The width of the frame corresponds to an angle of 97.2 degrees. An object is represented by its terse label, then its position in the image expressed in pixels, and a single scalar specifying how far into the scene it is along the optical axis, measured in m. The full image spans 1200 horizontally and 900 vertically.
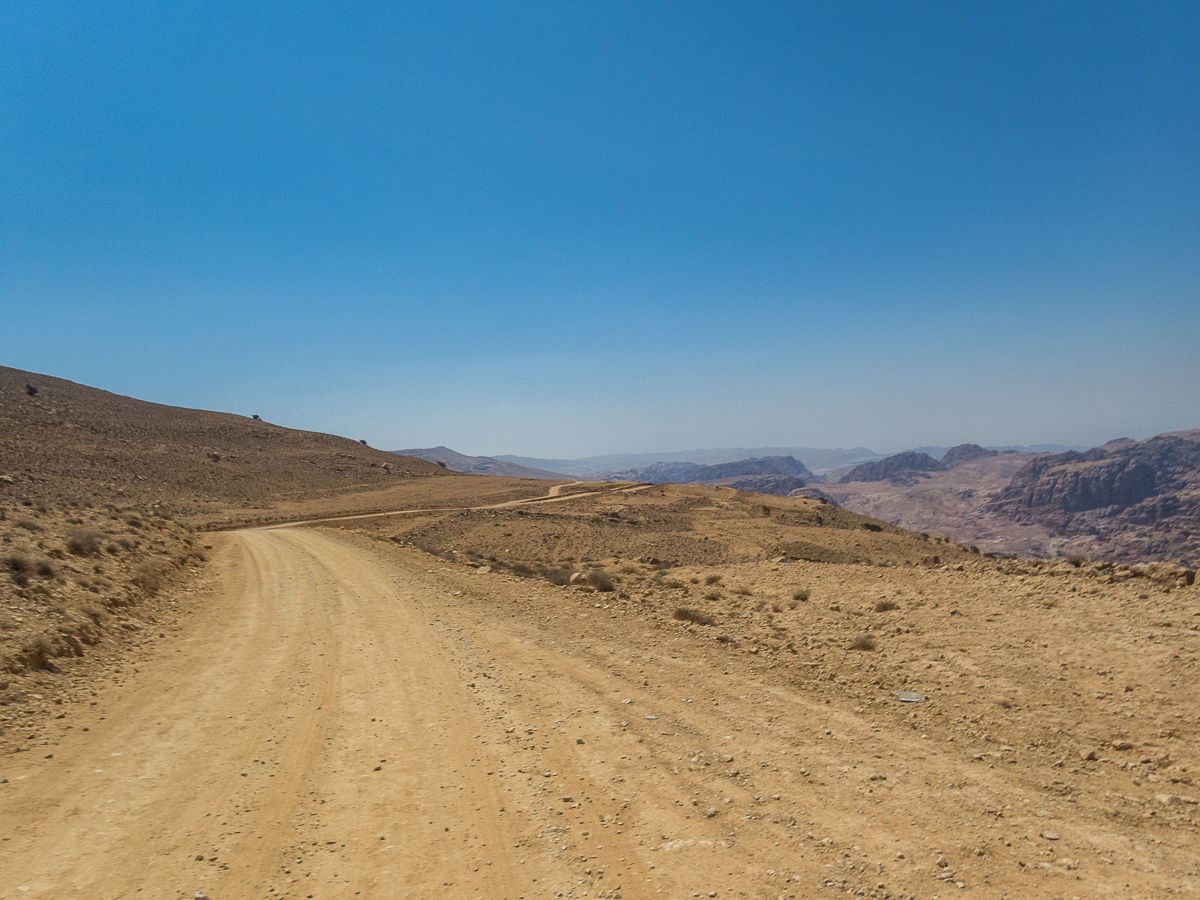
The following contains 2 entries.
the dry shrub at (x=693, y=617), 15.51
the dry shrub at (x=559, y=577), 20.36
